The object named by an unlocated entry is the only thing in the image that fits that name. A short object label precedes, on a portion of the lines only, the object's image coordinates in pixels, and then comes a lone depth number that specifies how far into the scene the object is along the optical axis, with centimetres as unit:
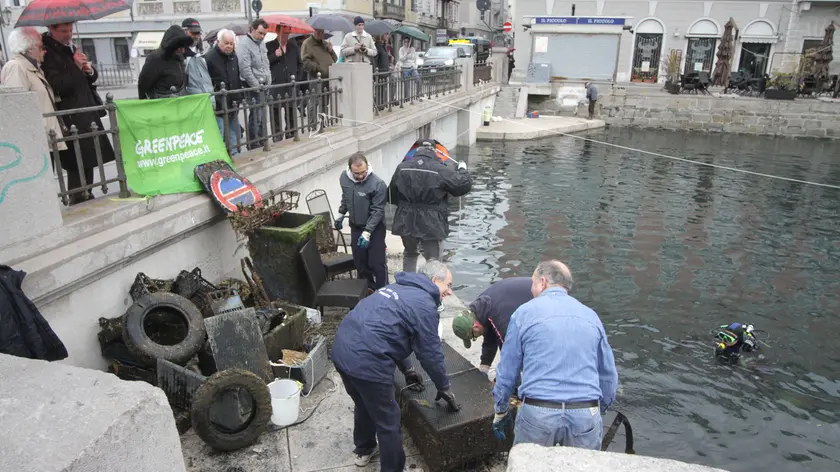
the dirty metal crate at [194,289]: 525
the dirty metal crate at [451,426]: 388
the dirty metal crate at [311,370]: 484
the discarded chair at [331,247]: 680
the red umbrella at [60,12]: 501
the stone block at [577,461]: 230
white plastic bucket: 445
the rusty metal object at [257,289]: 580
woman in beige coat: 484
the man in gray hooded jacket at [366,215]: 654
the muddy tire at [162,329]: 443
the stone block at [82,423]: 190
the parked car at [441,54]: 2878
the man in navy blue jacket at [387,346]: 360
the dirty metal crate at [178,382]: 418
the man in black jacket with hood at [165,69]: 637
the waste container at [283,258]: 577
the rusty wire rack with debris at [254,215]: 575
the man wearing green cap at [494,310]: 417
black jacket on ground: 353
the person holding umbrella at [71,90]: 530
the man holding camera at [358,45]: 1121
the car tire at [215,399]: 393
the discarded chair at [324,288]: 583
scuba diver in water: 686
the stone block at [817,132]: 2708
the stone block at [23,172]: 390
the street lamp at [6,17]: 2984
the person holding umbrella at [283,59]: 949
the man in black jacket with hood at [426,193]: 682
